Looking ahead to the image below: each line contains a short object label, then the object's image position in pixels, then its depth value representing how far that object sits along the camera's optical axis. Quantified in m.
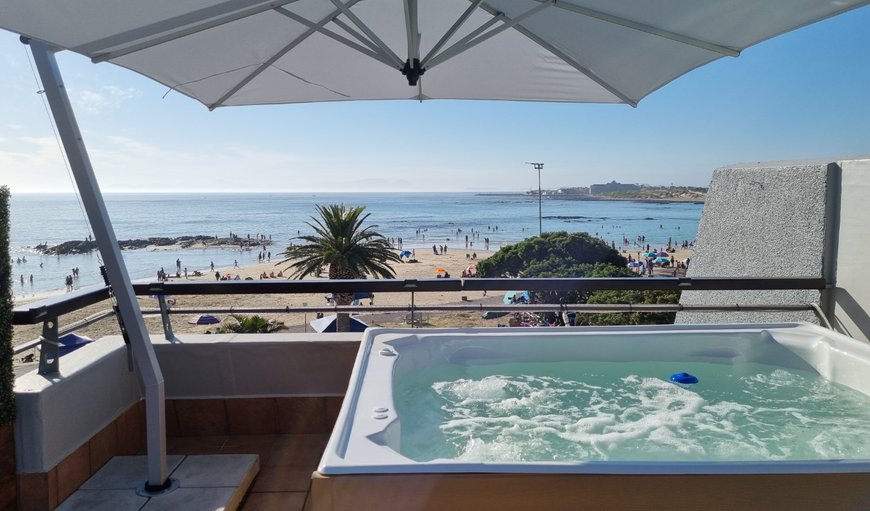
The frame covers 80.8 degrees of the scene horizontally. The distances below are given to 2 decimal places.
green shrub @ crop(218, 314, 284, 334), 11.48
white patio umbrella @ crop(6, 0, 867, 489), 1.59
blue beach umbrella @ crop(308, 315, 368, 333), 8.66
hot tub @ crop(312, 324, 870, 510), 1.26
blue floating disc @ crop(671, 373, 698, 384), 2.36
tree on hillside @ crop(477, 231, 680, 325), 16.03
